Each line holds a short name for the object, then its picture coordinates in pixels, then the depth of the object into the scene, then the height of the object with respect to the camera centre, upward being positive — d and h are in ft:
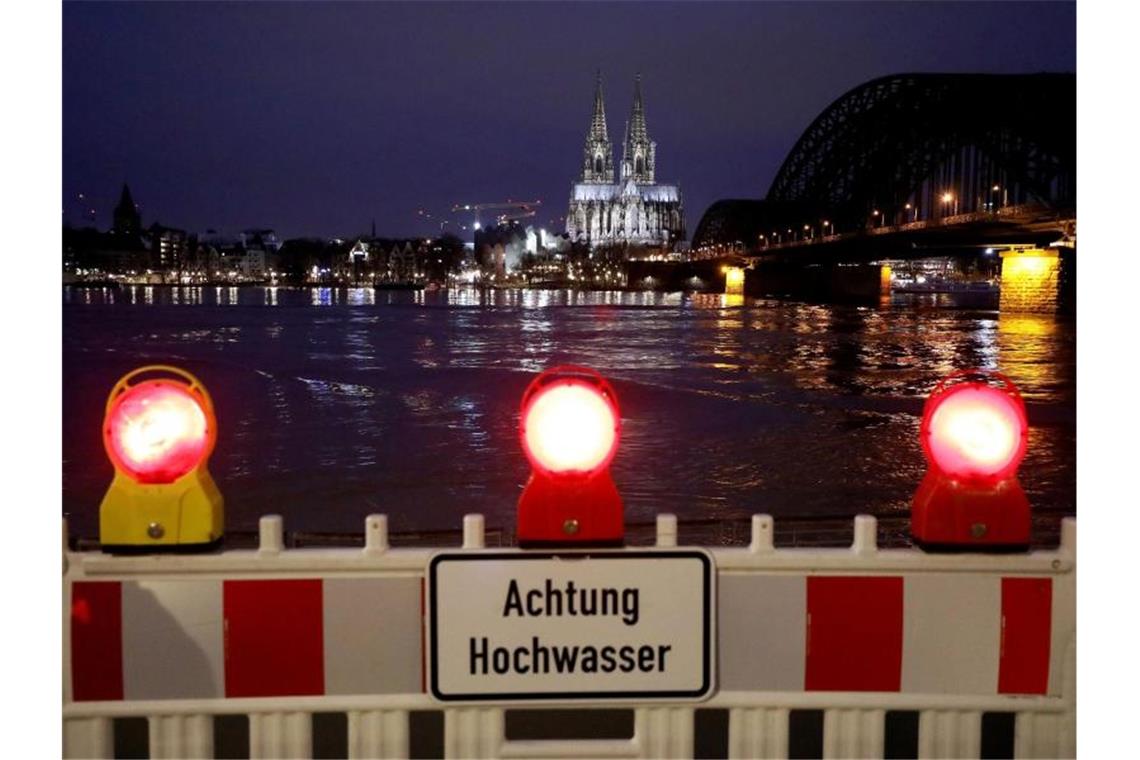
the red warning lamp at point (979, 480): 9.58 -1.08
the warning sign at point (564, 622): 9.31 -2.33
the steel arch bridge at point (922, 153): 270.26 +67.84
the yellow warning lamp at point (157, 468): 9.14 -0.91
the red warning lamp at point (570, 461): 9.12 -0.85
